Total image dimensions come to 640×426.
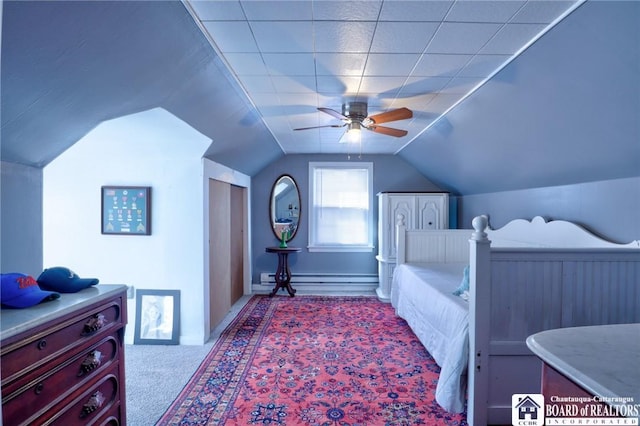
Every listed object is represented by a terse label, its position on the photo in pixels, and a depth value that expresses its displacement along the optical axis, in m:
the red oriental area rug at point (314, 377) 1.98
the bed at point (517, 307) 1.68
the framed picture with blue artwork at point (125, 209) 2.91
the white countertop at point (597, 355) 0.72
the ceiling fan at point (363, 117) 2.48
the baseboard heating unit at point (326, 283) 4.91
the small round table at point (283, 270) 4.54
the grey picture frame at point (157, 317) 2.98
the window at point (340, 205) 4.98
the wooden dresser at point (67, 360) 0.96
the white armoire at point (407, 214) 4.43
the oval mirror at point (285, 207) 4.95
